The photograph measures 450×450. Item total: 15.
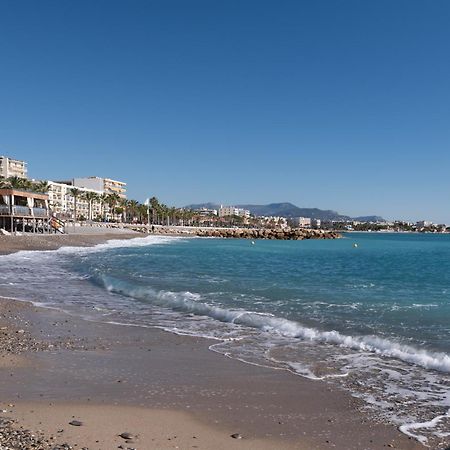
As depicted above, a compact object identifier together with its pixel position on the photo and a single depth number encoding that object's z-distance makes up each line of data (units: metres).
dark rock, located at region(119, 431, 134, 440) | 5.71
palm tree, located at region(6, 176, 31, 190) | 101.88
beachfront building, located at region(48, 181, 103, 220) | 144.50
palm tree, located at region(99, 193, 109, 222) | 151.50
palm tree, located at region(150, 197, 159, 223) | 176.75
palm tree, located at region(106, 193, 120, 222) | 151.90
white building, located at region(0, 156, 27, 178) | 141.88
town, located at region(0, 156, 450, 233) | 66.62
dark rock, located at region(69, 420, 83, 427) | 5.98
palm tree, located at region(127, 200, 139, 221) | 169.00
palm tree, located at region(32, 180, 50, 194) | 113.56
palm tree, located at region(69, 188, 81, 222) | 124.19
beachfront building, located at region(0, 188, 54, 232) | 64.19
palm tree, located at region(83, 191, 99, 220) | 142.50
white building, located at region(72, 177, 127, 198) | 182.62
